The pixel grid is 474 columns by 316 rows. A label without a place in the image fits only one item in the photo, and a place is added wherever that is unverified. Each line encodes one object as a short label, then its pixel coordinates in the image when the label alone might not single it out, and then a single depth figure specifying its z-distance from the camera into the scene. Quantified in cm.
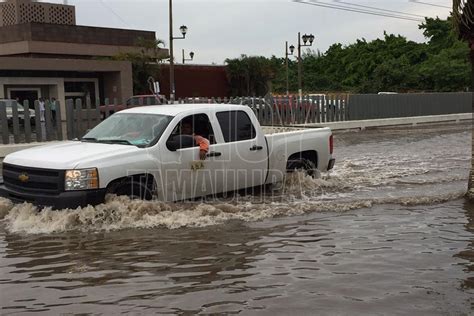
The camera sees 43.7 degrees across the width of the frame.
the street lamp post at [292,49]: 4307
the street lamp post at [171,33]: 3072
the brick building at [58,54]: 3481
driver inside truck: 811
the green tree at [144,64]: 4166
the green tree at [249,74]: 4853
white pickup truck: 695
